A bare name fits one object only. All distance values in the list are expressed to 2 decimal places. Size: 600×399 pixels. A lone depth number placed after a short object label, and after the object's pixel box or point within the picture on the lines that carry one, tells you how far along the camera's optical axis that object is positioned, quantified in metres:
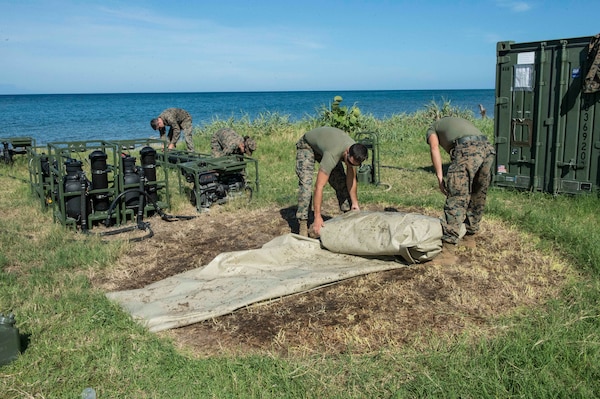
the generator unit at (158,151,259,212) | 8.16
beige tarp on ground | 4.37
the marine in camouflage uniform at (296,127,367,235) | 5.51
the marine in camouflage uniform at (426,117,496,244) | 5.29
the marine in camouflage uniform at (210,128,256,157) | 9.26
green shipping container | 7.56
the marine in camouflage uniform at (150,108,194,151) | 11.49
